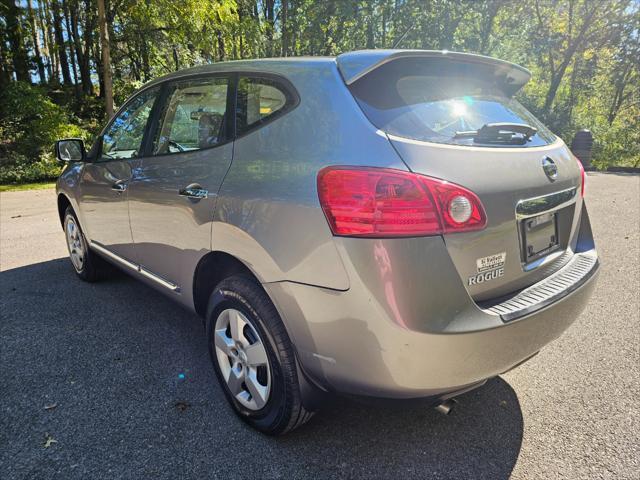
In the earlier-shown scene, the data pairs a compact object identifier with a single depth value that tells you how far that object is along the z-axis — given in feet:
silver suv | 5.13
